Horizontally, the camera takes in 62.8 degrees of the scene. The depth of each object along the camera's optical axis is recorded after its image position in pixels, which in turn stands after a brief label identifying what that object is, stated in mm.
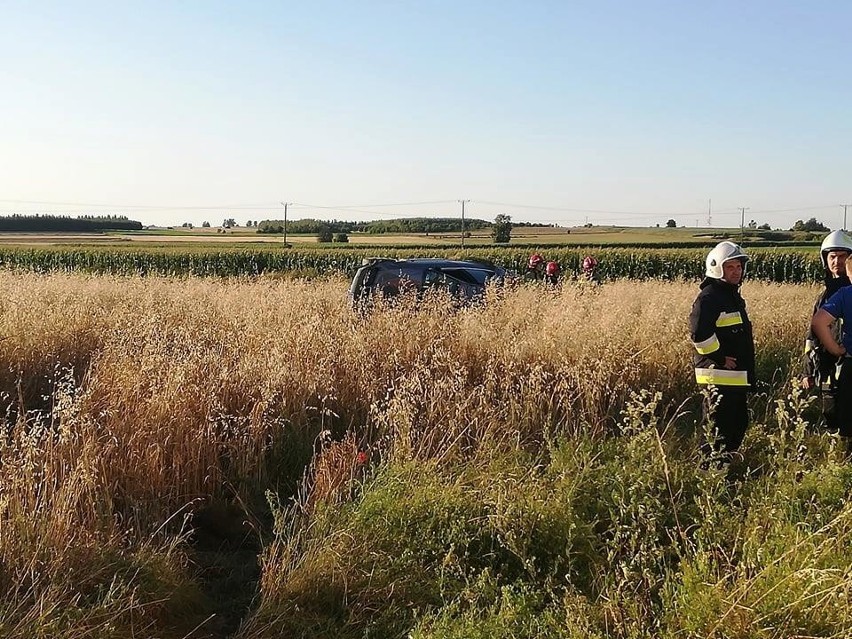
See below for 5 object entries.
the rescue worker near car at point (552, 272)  14321
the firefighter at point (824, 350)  5492
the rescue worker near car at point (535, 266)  16094
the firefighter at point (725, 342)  5254
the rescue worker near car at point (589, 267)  12637
